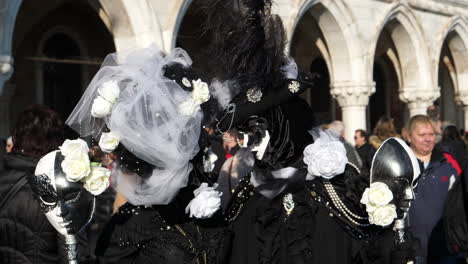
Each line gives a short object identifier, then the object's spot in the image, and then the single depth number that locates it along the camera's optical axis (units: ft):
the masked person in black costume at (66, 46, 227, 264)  9.05
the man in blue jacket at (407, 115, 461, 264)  14.11
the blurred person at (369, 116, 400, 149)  20.83
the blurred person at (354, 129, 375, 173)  22.53
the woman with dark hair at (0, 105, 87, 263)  9.89
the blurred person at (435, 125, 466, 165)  16.02
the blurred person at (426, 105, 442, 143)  28.60
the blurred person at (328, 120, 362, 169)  19.97
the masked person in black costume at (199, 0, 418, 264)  9.73
